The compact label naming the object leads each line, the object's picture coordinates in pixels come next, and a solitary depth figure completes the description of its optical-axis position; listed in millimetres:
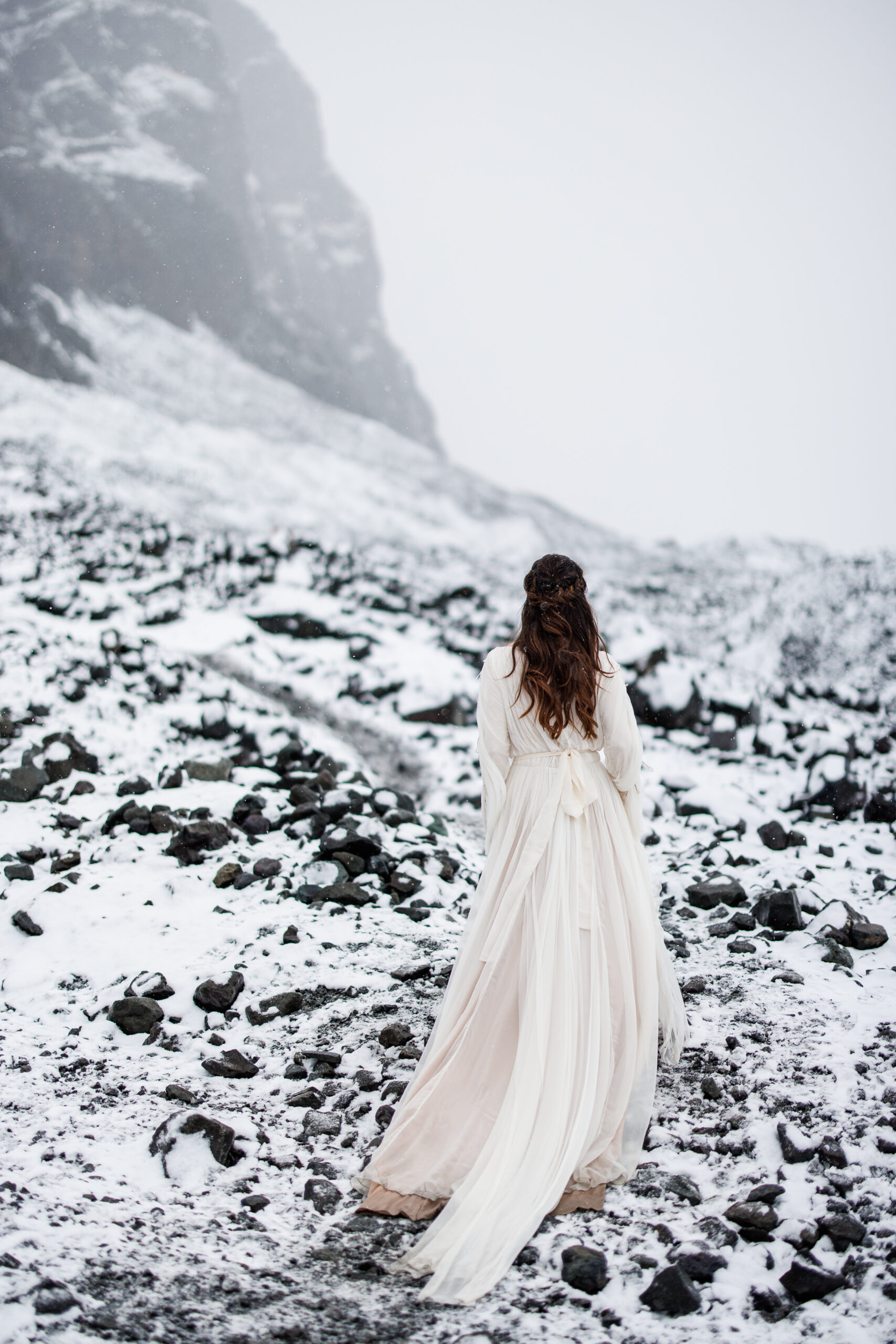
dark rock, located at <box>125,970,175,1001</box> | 3428
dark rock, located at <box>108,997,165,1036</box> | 3266
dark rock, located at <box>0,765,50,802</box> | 5180
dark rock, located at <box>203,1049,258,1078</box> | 3010
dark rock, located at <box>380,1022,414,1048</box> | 3148
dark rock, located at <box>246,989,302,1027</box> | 3385
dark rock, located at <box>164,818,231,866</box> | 4484
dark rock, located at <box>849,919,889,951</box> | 3697
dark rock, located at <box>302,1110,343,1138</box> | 2688
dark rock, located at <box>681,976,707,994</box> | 3438
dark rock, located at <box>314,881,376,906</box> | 4245
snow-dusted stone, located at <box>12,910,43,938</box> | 3809
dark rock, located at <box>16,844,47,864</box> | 4418
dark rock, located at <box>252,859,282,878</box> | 4410
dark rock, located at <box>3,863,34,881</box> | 4223
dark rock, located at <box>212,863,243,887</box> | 4316
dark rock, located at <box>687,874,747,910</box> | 4273
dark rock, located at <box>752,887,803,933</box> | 3887
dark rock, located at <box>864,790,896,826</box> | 5672
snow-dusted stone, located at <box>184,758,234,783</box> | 5629
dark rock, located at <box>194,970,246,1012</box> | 3385
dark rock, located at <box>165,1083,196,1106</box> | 2854
